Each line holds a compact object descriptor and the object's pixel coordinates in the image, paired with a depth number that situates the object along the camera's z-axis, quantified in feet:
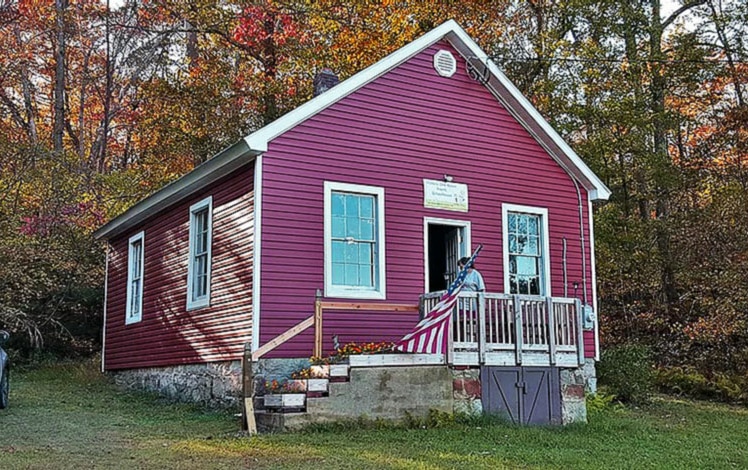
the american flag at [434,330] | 34.73
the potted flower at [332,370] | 33.09
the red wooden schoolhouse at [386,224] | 38.78
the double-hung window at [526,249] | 46.03
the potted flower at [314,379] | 32.58
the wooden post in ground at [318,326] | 34.65
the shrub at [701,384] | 55.52
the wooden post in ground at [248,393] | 31.99
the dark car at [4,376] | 40.24
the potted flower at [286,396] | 32.17
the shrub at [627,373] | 50.88
